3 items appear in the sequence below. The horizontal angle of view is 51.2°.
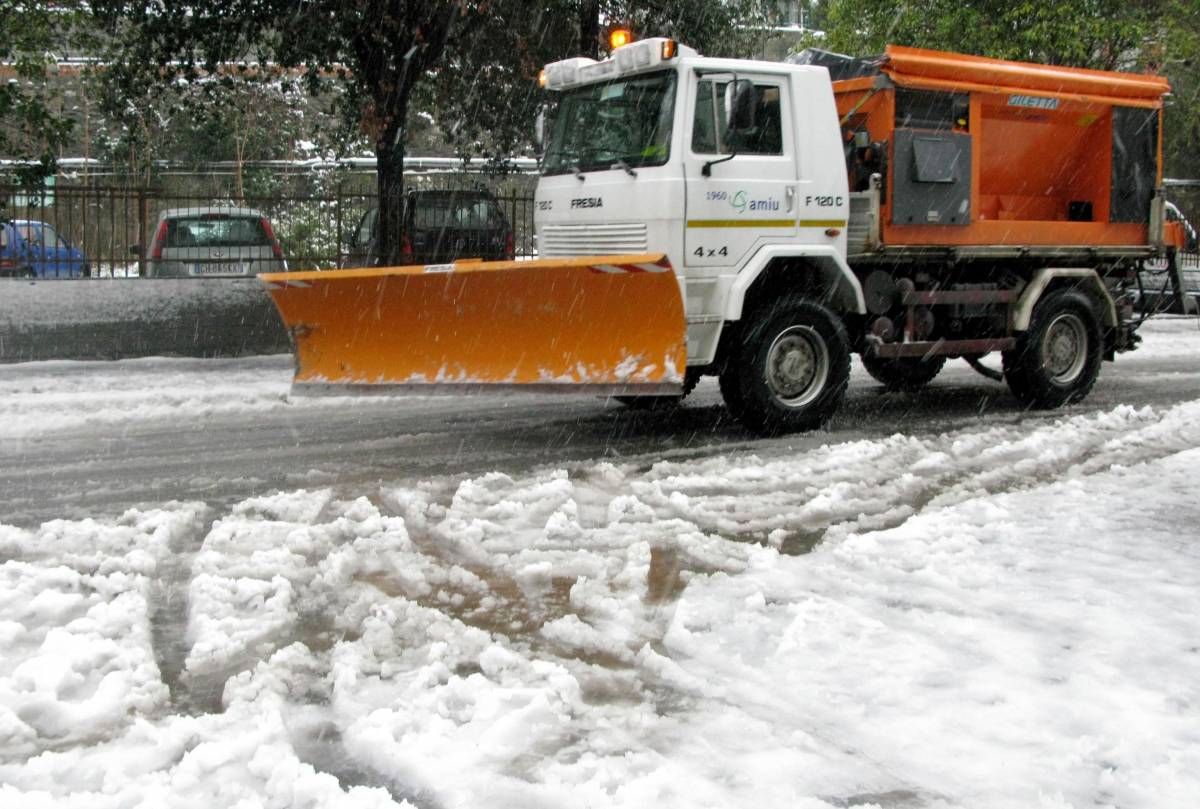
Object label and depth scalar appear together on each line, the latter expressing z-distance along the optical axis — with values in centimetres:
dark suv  1452
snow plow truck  821
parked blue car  1281
